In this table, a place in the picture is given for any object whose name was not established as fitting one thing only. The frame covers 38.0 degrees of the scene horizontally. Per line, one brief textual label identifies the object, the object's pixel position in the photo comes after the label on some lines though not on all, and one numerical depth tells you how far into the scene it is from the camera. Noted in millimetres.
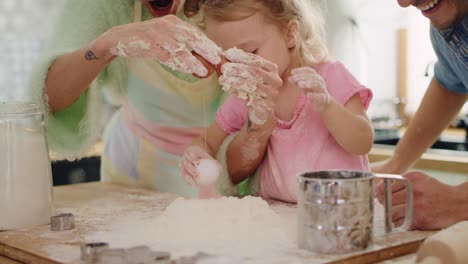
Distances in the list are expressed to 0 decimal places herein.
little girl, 1458
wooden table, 1098
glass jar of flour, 1312
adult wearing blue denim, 1239
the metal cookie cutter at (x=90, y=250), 1069
